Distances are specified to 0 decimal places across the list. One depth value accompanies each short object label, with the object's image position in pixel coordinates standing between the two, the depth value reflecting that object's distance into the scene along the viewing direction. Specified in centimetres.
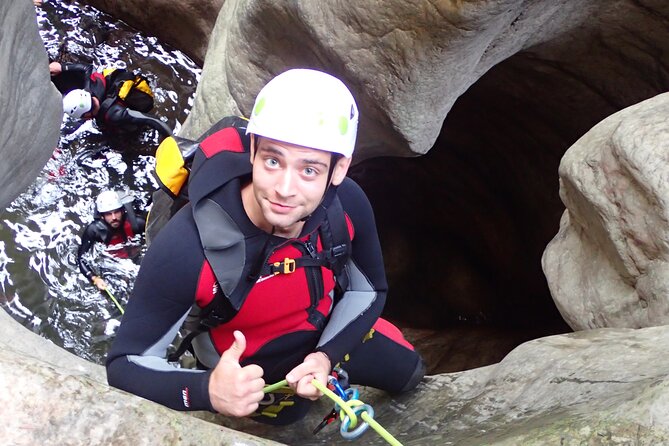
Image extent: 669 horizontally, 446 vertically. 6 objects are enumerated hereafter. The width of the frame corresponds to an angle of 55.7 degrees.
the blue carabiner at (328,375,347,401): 166
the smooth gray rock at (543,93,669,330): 200
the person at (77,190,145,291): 477
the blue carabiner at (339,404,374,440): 146
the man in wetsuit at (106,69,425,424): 157
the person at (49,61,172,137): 569
